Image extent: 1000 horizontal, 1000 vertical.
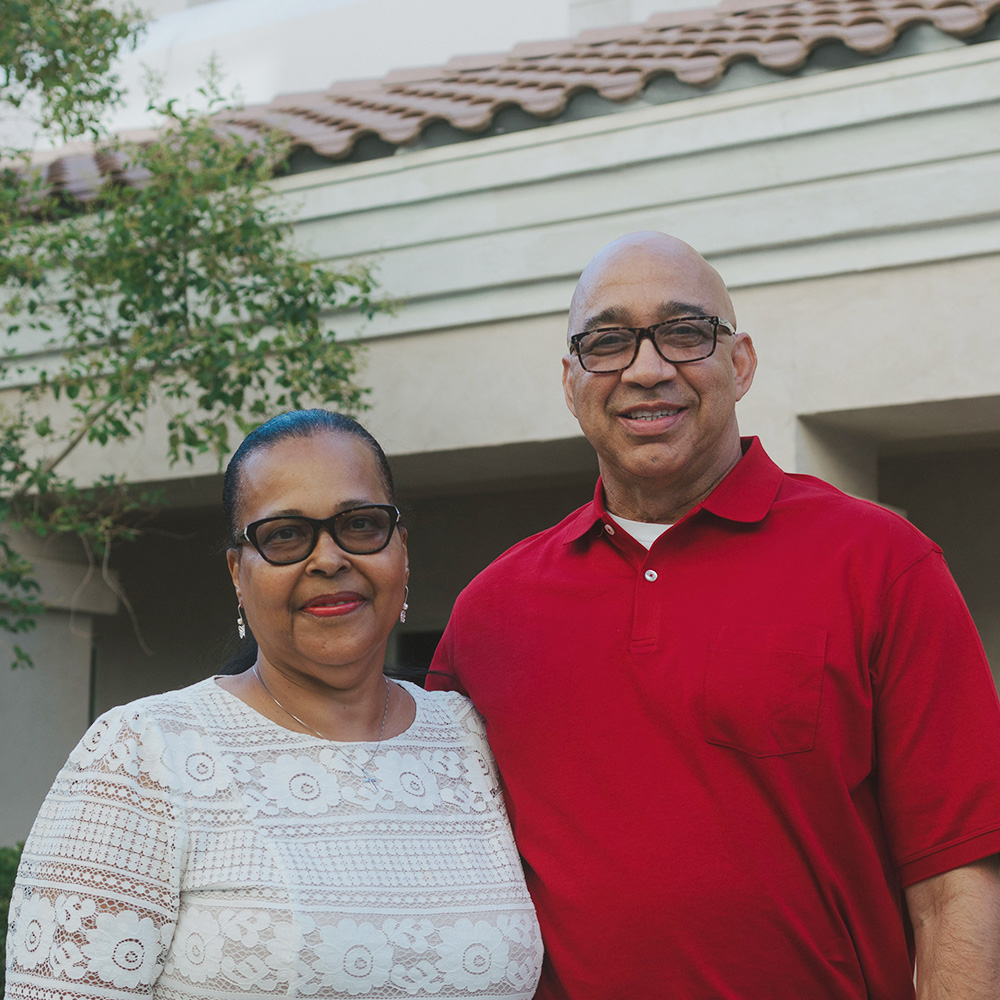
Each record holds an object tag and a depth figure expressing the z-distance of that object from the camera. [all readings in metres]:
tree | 5.59
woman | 2.10
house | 5.32
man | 2.32
